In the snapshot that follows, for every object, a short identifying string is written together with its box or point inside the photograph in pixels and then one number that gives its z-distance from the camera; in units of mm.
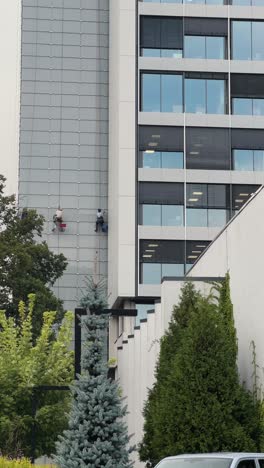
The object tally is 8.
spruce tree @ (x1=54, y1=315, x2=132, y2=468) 19406
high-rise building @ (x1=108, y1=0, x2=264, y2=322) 60812
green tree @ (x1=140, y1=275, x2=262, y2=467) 21641
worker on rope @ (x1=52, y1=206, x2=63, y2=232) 75875
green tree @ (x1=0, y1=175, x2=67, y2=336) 52344
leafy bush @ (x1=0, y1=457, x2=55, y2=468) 21969
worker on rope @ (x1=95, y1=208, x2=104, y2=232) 76625
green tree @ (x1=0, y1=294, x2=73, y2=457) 37062
